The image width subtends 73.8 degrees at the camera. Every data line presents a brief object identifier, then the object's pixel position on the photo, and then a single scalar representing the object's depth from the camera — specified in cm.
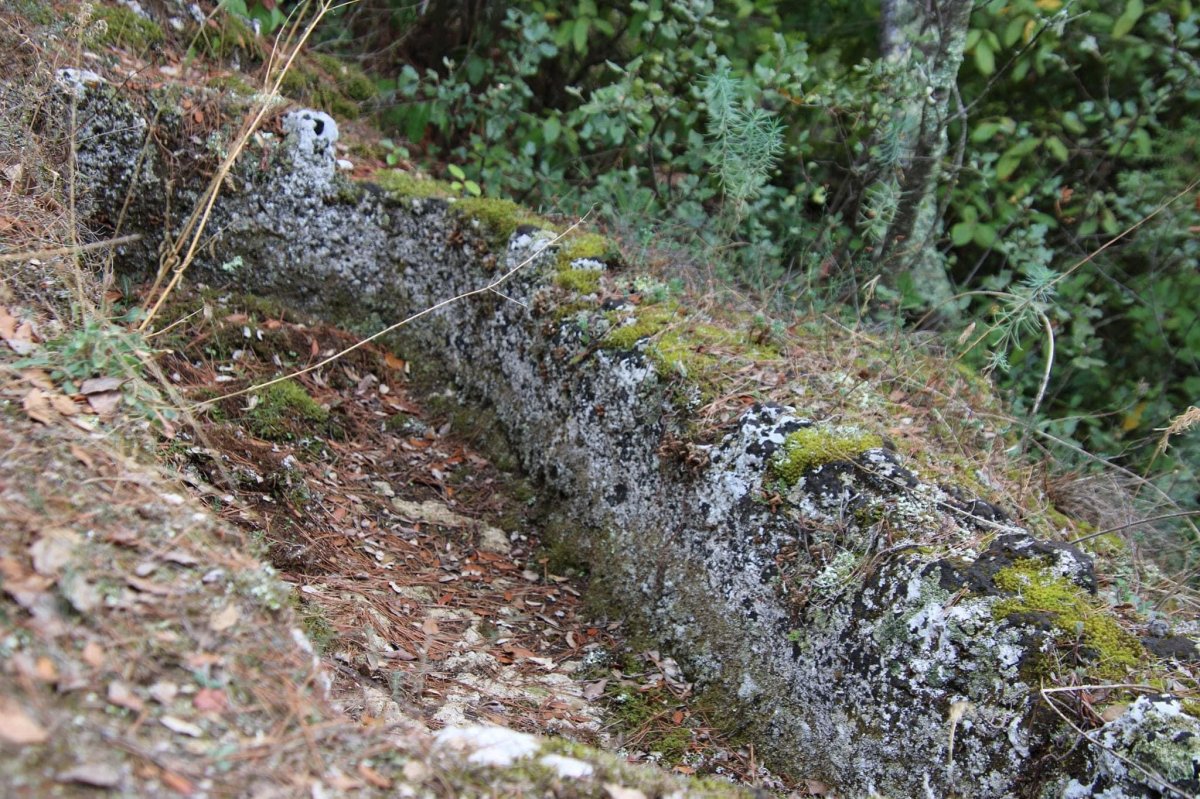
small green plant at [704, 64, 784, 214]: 394
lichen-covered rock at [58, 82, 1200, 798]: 226
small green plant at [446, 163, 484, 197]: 469
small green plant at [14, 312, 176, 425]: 233
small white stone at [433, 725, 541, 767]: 190
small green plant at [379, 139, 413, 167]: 480
